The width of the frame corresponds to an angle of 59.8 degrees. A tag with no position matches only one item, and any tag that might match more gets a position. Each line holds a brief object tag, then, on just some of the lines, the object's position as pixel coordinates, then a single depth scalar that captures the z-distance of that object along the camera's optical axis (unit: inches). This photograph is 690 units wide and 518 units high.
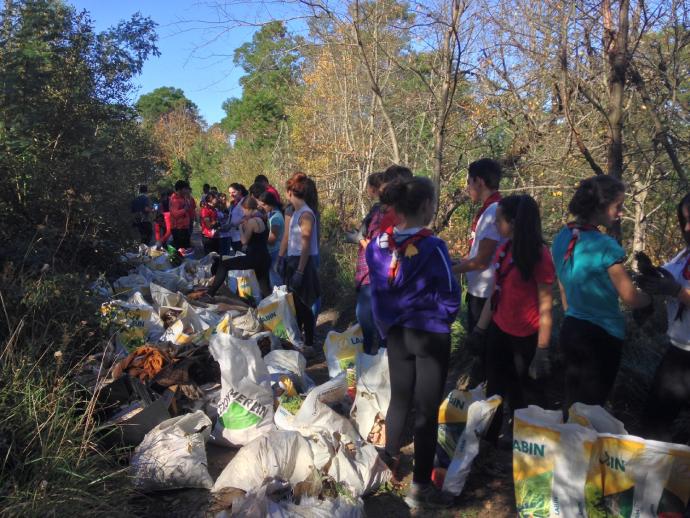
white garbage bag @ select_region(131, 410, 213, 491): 122.9
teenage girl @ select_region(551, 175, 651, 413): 114.7
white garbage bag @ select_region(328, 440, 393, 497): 125.0
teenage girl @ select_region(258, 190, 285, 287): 267.6
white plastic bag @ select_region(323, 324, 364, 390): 187.2
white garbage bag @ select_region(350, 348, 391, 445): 148.9
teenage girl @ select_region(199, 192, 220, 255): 415.5
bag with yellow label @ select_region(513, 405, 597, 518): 100.0
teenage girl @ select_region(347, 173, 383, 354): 186.1
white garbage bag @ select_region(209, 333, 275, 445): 148.7
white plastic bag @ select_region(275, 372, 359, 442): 137.0
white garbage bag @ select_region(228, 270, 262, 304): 307.7
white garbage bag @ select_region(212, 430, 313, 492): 119.3
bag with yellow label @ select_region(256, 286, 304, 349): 230.4
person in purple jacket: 117.9
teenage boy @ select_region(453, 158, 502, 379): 150.9
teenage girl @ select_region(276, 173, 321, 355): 221.0
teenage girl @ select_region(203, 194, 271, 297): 258.5
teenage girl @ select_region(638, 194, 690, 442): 106.0
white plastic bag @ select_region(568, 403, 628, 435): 108.7
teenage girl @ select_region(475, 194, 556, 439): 127.3
